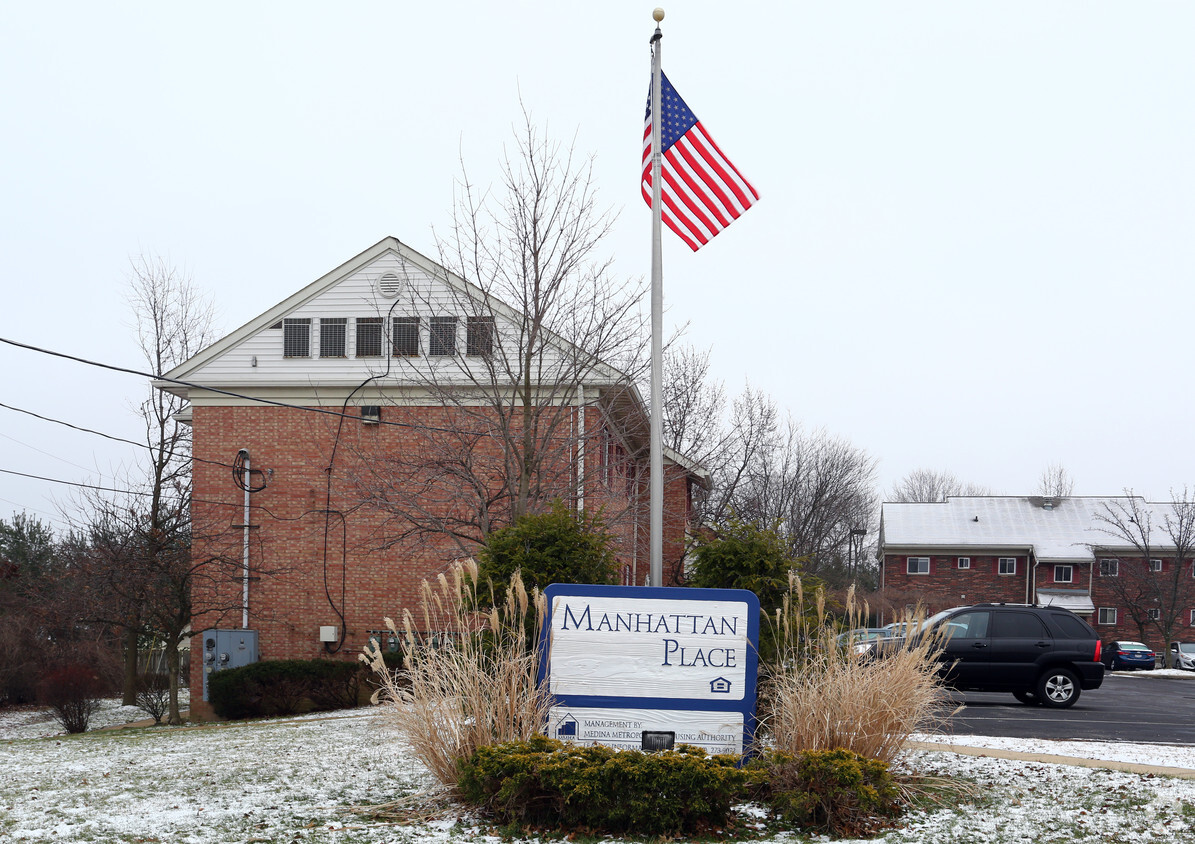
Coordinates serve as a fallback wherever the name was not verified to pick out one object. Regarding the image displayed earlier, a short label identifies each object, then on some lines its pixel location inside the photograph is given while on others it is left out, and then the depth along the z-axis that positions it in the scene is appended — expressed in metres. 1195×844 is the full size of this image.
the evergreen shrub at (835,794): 6.39
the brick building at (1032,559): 49.50
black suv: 16.00
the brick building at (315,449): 22.02
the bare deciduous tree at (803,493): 34.34
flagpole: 10.05
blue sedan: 40.20
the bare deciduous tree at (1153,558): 44.66
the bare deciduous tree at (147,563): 21.48
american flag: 11.23
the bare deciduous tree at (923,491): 85.50
